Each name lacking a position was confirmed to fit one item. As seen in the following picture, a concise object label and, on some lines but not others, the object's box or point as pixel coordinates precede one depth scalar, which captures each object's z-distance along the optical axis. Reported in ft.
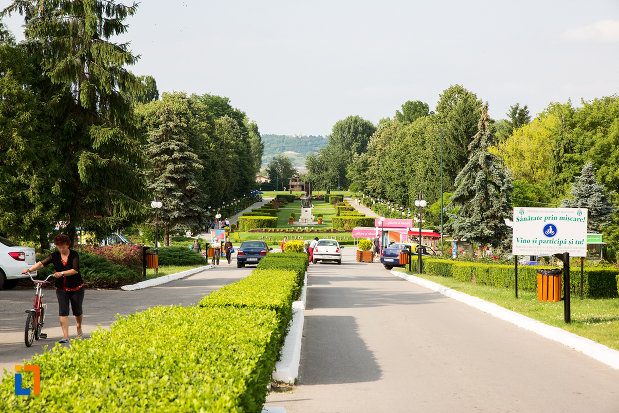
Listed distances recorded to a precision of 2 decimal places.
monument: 320.91
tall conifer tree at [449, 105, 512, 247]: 138.31
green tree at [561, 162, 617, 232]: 160.04
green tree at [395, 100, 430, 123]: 481.87
